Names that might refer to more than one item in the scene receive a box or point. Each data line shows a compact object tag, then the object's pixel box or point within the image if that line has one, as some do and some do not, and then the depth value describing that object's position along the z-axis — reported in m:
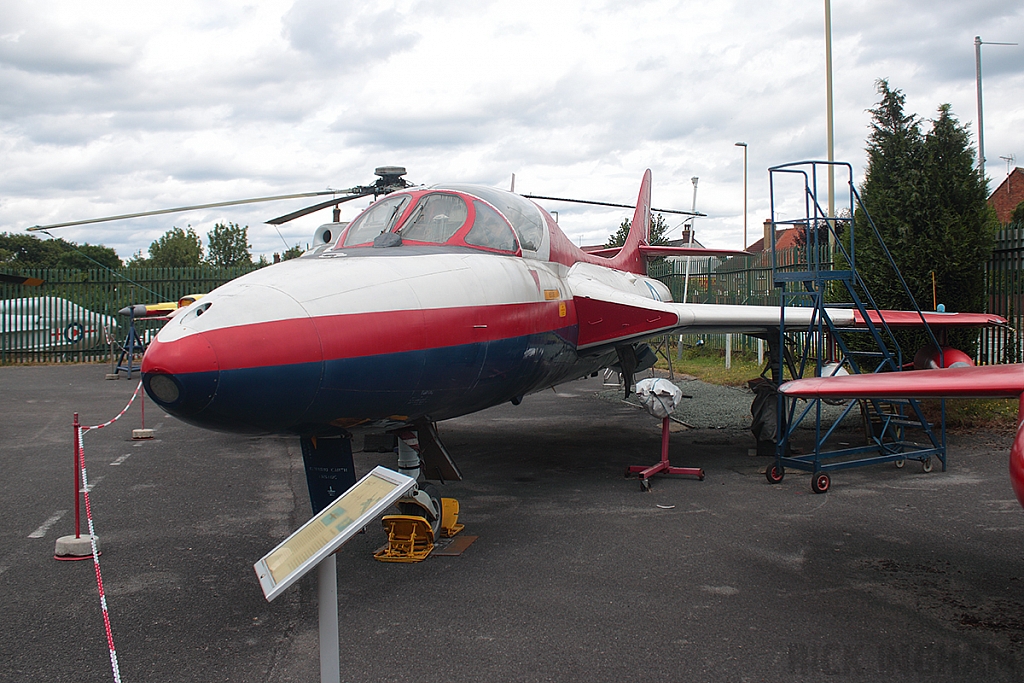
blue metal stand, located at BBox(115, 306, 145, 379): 19.08
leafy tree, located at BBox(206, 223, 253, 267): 67.88
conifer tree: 10.93
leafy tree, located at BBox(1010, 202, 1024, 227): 29.62
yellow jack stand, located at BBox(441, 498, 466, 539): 5.77
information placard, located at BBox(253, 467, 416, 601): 2.33
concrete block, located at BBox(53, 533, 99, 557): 5.35
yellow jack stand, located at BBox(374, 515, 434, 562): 5.28
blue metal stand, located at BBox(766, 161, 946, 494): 7.37
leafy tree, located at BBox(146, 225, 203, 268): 67.38
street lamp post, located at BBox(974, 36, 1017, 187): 25.04
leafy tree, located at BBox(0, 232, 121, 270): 54.78
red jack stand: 7.58
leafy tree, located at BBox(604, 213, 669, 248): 30.39
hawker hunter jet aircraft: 3.65
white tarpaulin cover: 7.48
